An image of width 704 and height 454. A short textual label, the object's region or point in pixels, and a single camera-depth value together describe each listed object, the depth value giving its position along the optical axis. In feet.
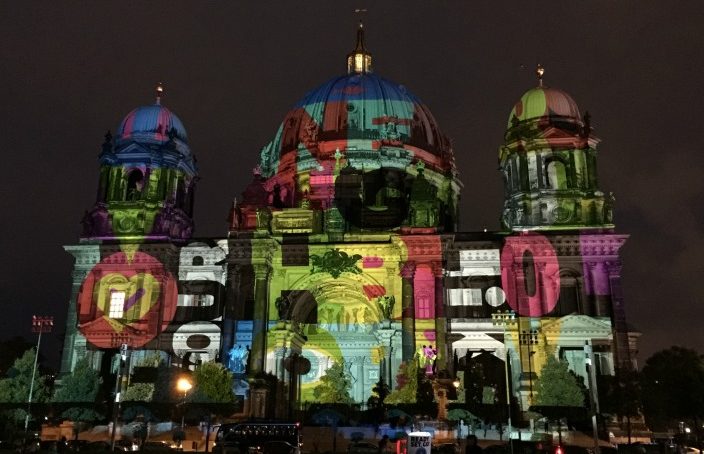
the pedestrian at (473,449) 82.23
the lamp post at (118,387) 107.39
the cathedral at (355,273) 172.24
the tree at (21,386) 175.52
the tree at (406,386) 150.30
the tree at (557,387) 148.36
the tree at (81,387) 161.68
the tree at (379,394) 160.86
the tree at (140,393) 157.58
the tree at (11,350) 262.47
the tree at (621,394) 151.33
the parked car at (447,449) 99.86
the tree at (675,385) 163.43
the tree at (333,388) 173.37
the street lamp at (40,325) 172.04
